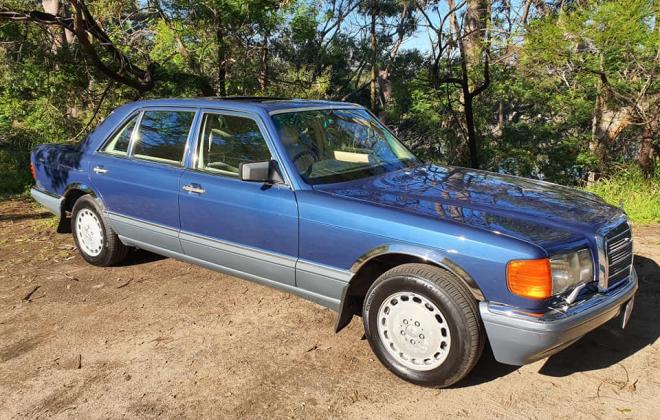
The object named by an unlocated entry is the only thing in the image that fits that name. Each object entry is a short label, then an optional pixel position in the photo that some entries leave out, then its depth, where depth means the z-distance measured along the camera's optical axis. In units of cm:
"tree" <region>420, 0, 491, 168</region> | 1155
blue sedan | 288
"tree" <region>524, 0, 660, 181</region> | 851
